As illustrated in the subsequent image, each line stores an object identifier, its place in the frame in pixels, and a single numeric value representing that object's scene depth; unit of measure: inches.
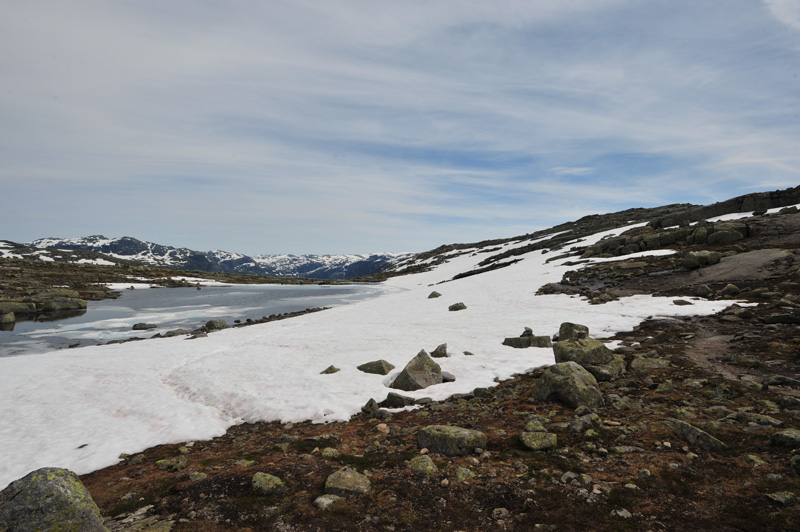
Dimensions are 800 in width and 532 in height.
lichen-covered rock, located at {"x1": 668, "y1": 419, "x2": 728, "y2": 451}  283.4
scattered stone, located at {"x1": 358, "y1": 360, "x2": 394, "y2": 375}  642.2
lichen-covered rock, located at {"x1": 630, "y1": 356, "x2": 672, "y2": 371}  504.1
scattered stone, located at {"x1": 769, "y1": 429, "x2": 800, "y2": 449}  265.9
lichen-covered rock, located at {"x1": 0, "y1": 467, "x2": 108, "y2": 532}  206.8
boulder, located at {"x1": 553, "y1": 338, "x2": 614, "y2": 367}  528.4
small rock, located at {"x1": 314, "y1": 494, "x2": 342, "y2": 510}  260.1
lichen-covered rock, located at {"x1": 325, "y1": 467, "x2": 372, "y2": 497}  277.6
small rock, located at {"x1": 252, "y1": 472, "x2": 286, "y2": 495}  284.0
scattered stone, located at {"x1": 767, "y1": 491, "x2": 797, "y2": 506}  211.5
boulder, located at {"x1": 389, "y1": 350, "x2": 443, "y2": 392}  557.7
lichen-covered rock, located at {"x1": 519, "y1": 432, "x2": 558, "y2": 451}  317.7
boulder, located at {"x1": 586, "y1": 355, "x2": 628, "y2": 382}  484.1
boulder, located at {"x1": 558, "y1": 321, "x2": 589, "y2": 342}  666.1
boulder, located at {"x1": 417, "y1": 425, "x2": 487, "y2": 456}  329.1
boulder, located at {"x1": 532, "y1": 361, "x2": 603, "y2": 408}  409.7
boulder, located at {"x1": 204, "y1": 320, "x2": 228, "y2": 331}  1427.7
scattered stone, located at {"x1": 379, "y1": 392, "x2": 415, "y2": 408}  498.0
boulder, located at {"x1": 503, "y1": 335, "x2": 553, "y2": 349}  696.4
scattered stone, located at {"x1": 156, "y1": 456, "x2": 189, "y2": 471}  361.1
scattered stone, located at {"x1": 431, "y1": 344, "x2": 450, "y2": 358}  692.7
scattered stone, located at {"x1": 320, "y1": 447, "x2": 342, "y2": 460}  347.9
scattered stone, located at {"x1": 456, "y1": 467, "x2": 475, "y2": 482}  283.6
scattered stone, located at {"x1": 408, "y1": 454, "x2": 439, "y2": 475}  300.7
